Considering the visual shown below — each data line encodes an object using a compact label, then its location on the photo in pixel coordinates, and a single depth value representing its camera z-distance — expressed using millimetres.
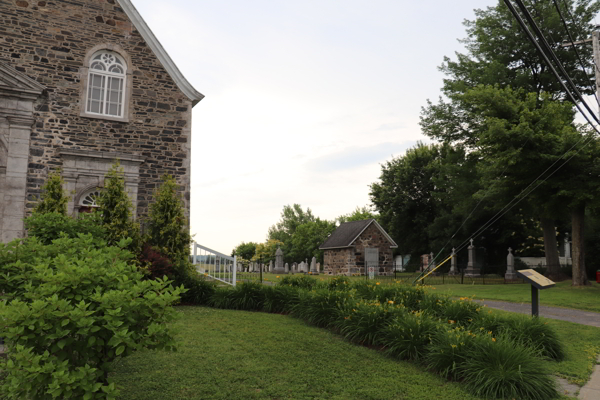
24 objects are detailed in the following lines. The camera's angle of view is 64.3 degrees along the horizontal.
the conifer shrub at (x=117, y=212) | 12633
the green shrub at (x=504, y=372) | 5848
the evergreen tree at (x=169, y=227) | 13672
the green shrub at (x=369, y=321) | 8211
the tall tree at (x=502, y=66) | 28078
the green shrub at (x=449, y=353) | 6602
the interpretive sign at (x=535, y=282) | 8805
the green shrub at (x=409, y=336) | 7336
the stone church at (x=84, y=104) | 13672
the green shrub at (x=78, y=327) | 3842
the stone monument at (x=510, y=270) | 28406
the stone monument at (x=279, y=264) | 42219
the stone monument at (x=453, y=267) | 34247
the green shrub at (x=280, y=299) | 11522
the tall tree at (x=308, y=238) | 58469
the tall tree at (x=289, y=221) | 78550
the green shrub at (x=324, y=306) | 9429
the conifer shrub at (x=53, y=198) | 12961
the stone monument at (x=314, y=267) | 39088
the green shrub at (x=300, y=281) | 13430
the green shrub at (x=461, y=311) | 8914
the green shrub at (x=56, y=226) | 8641
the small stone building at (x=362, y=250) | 33719
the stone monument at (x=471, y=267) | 32347
